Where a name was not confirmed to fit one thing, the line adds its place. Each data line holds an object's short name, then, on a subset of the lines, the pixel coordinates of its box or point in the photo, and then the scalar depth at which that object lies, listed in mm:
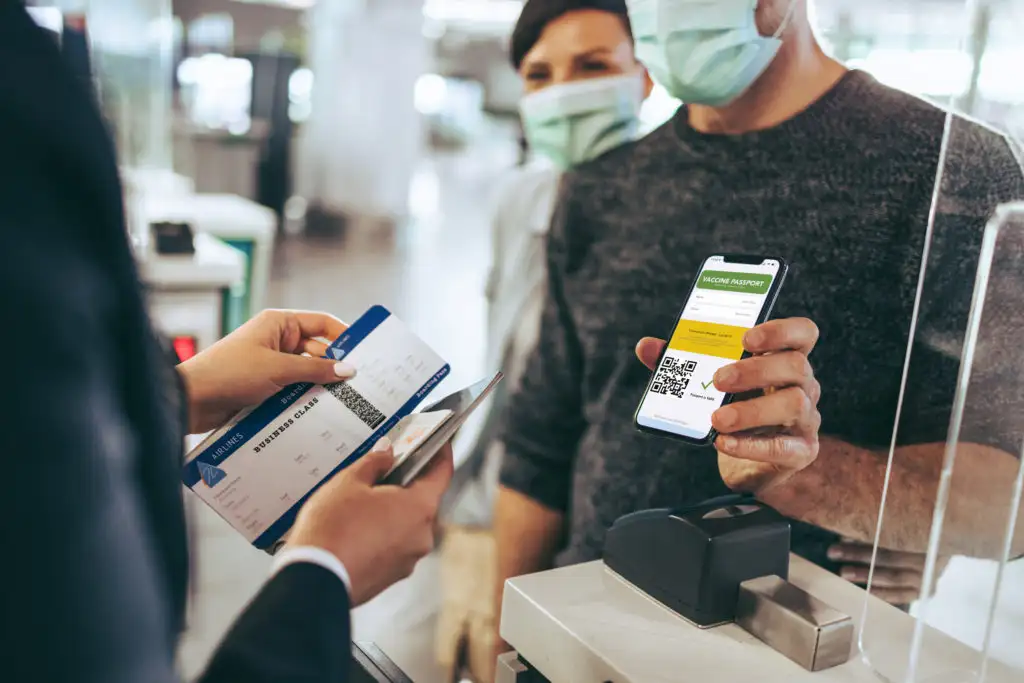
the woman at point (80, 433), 378
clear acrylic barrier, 659
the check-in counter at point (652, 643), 692
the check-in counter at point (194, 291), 2238
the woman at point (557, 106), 1230
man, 774
